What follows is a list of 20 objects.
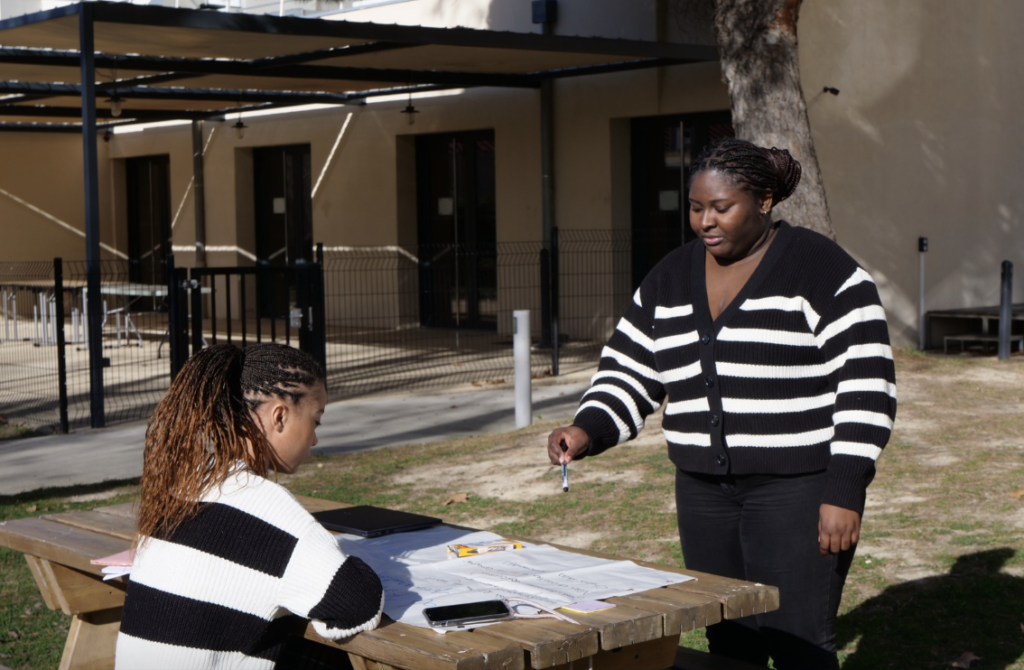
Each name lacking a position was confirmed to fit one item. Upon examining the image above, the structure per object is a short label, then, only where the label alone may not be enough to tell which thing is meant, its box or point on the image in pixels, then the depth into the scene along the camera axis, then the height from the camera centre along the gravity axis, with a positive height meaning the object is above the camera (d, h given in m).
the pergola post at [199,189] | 21.17 +1.04
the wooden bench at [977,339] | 13.68 -1.09
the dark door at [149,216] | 22.94 +0.66
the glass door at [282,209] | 19.98 +0.66
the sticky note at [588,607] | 2.72 -0.78
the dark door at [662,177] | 15.31 +0.84
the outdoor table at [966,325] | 13.98 -0.99
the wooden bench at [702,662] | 3.44 -1.15
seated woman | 2.55 -0.59
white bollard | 9.78 -0.97
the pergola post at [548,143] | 15.93 +1.32
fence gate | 10.56 -0.49
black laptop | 3.59 -0.80
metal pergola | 10.44 +2.02
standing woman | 3.16 -0.40
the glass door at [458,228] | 17.42 +0.27
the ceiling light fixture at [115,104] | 15.38 +1.82
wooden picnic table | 2.50 -0.81
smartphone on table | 2.63 -0.77
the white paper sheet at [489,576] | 2.83 -0.79
